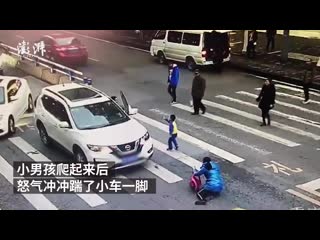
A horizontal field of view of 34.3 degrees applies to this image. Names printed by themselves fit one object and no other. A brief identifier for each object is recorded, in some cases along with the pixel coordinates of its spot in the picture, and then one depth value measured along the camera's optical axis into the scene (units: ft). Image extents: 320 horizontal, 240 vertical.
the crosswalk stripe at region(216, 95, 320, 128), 48.14
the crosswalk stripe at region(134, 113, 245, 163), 40.42
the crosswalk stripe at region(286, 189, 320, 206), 33.50
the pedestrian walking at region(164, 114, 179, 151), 40.83
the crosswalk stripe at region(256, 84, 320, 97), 58.39
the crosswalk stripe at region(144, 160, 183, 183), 37.11
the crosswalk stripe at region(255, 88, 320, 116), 51.54
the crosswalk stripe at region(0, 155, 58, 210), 33.64
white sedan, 44.93
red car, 71.67
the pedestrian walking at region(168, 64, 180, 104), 53.16
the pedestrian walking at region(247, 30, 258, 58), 71.91
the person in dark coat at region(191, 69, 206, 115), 49.26
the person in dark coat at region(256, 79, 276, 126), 45.91
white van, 67.05
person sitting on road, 33.91
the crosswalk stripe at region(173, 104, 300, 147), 43.55
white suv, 36.76
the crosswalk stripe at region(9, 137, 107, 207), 34.19
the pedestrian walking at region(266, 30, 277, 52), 74.79
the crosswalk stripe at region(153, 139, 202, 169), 39.42
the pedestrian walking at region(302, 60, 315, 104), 53.52
